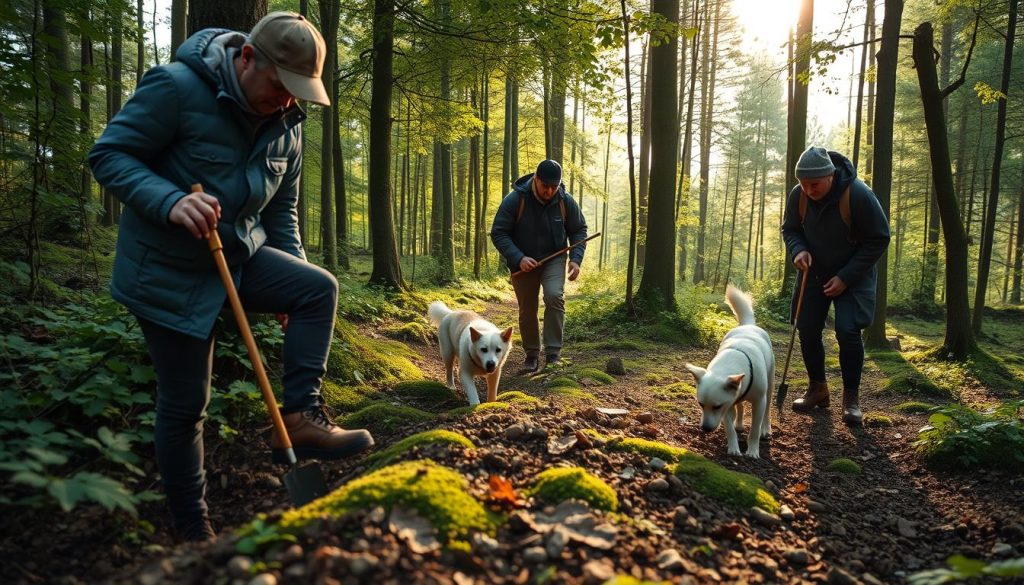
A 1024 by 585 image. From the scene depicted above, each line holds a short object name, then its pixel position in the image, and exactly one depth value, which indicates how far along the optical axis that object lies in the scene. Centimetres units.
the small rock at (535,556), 206
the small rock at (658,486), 317
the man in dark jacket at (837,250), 558
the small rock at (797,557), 282
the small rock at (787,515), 334
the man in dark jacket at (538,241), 751
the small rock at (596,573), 194
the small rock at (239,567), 174
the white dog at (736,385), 468
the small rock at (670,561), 225
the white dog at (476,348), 565
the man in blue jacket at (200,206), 244
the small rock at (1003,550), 306
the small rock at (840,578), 259
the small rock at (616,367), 756
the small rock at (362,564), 177
